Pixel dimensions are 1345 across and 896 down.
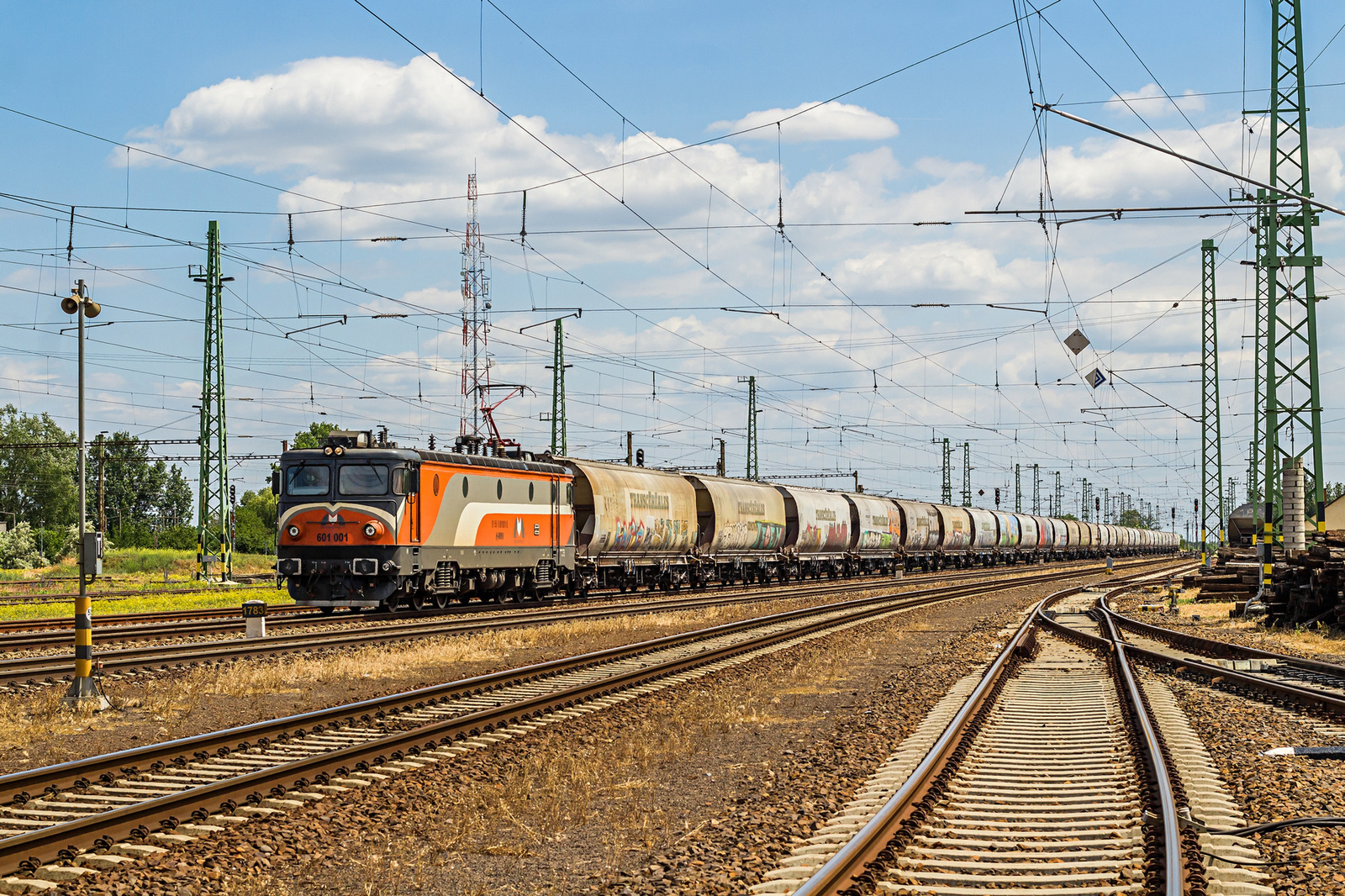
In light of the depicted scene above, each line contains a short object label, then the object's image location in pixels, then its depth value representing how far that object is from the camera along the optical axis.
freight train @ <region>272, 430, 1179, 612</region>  26.69
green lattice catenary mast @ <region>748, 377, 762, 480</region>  68.31
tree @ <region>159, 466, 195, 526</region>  164.12
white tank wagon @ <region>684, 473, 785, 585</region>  44.47
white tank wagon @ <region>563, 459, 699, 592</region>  36.47
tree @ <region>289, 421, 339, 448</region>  117.69
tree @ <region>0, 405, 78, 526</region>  108.75
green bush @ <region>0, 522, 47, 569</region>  70.81
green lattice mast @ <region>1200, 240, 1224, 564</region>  48.16
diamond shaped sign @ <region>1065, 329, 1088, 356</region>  34.22
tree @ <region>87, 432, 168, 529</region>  147.62
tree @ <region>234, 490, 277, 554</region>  121.38
